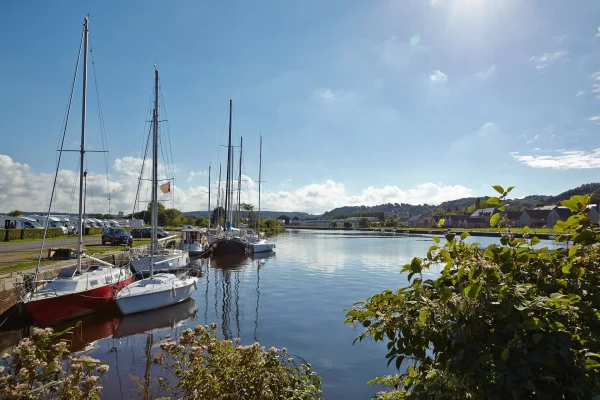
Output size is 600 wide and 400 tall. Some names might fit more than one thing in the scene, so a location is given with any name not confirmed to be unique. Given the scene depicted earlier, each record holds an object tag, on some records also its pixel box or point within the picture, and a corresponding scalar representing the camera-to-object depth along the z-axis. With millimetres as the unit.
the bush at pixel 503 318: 1966
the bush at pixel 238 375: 3254
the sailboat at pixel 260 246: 43906
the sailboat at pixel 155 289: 15750
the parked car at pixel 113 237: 38906
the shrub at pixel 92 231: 51938
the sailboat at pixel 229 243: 41844
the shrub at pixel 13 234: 35375
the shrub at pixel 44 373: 2943
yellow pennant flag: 24078
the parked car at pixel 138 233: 46219
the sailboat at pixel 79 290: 13327
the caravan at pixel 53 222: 50831
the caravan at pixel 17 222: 47688
